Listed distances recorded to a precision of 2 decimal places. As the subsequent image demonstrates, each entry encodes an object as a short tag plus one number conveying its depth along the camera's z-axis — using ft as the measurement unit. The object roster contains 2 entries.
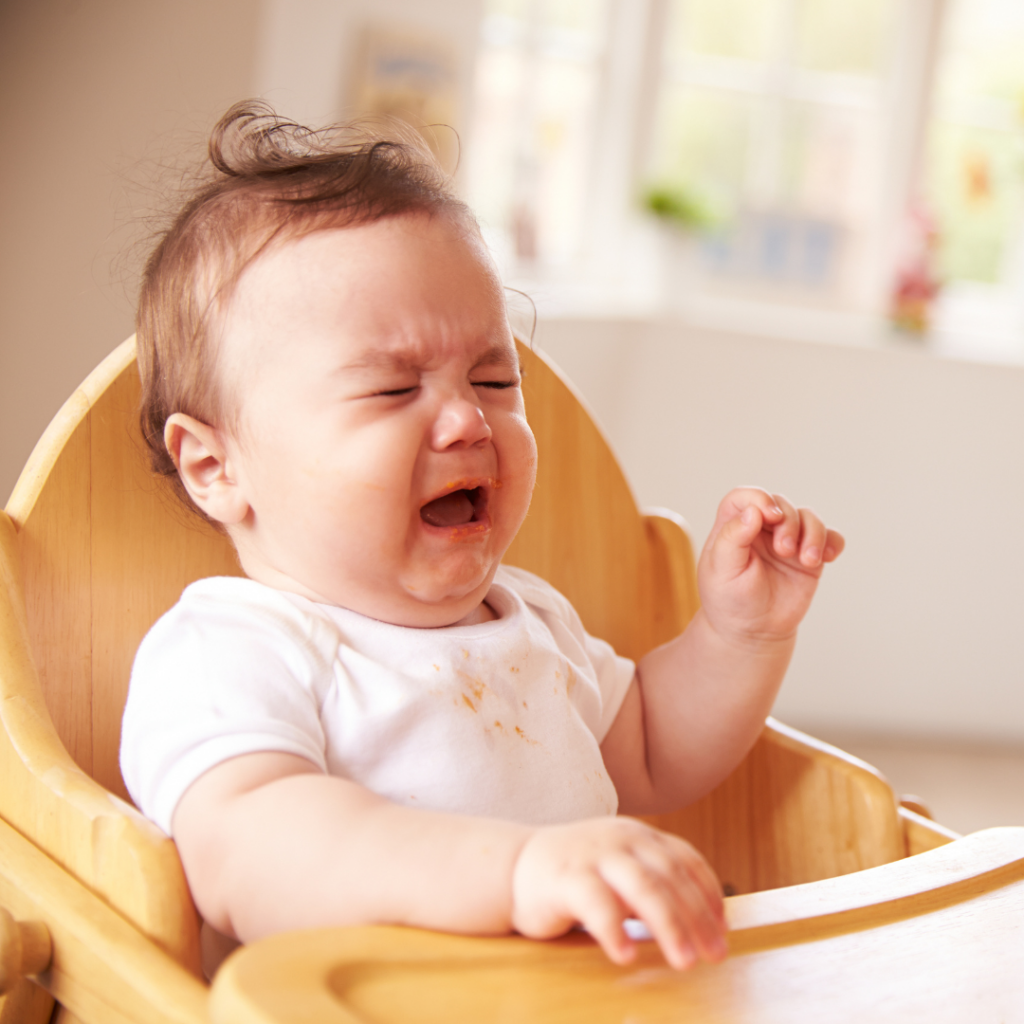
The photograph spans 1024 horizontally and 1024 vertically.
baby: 1.62
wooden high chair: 1.59
